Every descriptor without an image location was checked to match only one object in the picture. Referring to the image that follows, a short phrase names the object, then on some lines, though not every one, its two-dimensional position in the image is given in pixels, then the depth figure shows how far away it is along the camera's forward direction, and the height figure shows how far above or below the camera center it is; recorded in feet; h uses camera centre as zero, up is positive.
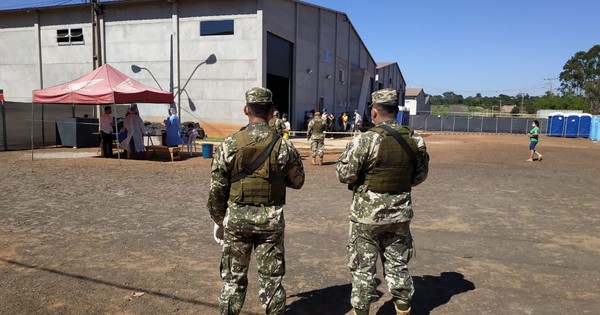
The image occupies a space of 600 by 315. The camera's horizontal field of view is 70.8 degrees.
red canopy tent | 40.04 +1.94
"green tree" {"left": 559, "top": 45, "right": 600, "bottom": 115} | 228.84 +28.54
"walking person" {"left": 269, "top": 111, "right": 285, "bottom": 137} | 38.03 -0.78
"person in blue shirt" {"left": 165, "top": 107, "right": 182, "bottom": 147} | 45.62 -1.85
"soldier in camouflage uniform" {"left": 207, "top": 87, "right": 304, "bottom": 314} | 9.53 -1.98
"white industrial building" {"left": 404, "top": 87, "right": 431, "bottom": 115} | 251.66 +11.86
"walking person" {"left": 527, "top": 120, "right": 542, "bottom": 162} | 49.49 -1.60
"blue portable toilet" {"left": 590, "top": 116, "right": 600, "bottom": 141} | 96.99 -1.48
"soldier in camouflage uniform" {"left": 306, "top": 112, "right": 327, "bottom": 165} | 42.30 -1.98
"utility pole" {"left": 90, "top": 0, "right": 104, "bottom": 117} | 62.68 +12.22
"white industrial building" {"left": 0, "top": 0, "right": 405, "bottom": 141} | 71.67 +11.43
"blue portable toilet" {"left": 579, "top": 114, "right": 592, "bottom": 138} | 106.11 -0.68
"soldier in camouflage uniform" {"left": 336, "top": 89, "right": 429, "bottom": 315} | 10.28 -2.12
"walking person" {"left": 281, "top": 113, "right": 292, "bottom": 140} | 40.58 -1.37
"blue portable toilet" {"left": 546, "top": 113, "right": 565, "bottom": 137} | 111.75 -0.90
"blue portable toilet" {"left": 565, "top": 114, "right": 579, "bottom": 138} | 108.37 -1.03
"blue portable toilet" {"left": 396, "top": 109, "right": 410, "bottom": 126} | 121.60 +0.65
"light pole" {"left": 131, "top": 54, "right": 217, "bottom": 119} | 72.79 +7.76
